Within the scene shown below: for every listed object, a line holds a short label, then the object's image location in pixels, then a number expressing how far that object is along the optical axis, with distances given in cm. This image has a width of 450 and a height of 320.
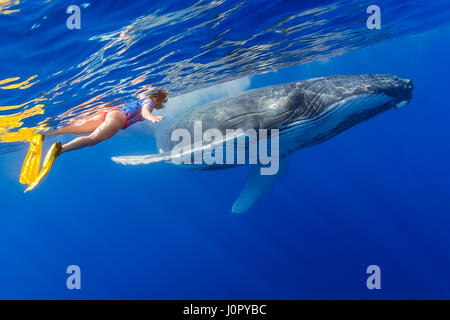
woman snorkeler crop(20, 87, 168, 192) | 612
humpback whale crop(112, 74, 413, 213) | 582
